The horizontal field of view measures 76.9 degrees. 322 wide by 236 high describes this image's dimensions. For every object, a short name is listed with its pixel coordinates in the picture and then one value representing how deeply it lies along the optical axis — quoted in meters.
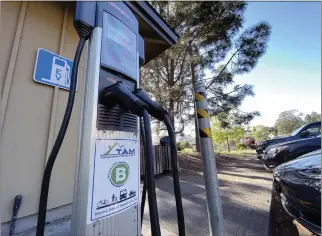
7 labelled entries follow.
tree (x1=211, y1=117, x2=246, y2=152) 15.42
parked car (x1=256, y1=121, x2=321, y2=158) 5.64
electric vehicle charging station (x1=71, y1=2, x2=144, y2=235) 0.93
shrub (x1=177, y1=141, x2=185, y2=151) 12.25
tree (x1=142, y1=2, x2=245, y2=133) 7.04
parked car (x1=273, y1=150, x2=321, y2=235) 1.63
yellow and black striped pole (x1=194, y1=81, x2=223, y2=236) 1.32
